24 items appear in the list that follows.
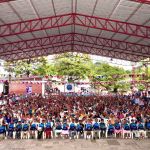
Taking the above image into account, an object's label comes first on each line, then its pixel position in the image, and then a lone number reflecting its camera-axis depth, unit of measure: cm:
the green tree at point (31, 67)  3137
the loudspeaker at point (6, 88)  2757
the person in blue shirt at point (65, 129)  1070
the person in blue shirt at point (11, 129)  1072
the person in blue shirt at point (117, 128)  1081
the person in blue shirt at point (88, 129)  1072
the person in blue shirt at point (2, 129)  1053
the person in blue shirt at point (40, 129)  1075
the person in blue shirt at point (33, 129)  1078
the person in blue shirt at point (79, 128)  1068
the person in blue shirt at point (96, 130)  1077
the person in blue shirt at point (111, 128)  1079
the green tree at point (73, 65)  3031
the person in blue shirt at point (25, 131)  1071
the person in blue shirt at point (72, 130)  1069
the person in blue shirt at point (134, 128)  1079
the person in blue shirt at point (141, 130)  1079
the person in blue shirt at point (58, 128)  1080
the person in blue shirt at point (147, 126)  1122
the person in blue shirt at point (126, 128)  1079
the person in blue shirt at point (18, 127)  1071
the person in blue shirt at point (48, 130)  1078
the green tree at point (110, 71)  3130
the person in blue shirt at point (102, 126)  1084
